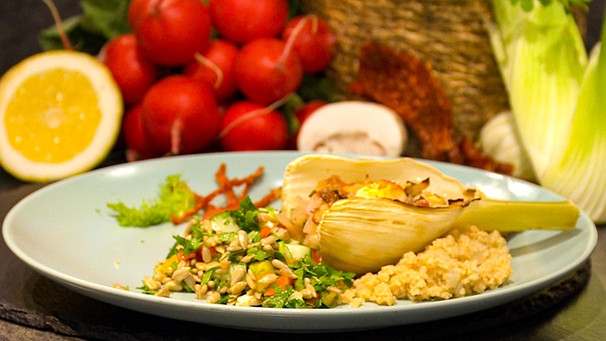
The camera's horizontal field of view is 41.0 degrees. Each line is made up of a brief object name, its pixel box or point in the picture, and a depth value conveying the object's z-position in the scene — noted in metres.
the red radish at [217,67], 2.17
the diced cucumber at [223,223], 1.37
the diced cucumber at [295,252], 1.28
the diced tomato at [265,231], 1.37
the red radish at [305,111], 2.26
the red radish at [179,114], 2.06
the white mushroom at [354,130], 2.07
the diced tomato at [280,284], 1.21
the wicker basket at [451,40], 2.06
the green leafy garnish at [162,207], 1.64
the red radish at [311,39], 2.22
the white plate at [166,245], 1.11
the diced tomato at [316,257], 1.33
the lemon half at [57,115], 2.09
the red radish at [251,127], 2.14
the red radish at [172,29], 2.07
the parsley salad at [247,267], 1.21
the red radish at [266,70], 2.10
